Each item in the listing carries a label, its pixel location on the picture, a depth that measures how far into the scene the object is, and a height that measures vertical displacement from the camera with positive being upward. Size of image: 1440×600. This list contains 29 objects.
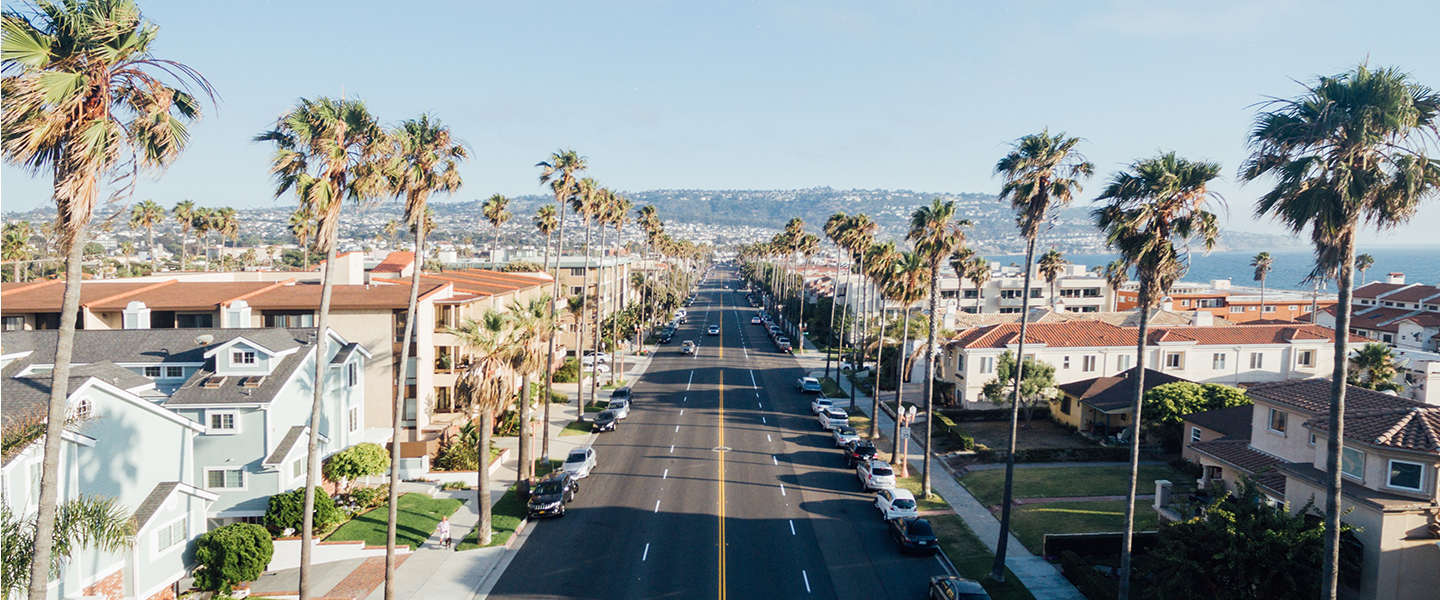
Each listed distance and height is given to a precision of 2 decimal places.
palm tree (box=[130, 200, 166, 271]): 89.44 +2.66
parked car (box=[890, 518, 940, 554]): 28.69 -10.23
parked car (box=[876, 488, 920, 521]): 31.25 -9.97
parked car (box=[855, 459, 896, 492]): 36.78 -10.32
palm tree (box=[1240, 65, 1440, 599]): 15.23 +2.33
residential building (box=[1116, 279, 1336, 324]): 103.63 -3.46
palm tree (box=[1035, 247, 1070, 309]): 87.75 +0.84
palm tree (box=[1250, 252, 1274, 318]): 95.44 +2.12
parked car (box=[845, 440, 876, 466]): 41.50 -10.29
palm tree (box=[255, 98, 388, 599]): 20.73 +2.26
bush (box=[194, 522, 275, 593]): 25.05 -10.51
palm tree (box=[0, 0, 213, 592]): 11.14 +1.93
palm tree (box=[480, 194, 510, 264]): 80.84 +4.33
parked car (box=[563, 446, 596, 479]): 38.62 -10.87
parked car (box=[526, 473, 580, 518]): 33.09 -10.80
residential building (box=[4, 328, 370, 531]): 29.12 -6.03
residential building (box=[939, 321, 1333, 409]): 55.75 -5.68
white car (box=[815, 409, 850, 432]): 50.00 -10.36
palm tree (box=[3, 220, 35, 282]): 76.69 -1.23
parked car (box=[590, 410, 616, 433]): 50.03 -11.07
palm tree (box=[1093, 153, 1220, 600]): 20.70 +1.48
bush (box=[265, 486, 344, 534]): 28.70 -10.19
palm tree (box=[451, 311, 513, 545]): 30.45 -5.25
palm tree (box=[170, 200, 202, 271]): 92.12 +3.20
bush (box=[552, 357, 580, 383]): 69.69 -11.00
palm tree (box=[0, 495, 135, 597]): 16.41 -7.39
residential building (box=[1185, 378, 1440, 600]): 20.05 -5.85
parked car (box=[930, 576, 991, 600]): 22.25 -9.50
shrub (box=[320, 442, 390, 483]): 33.19 -9.64
